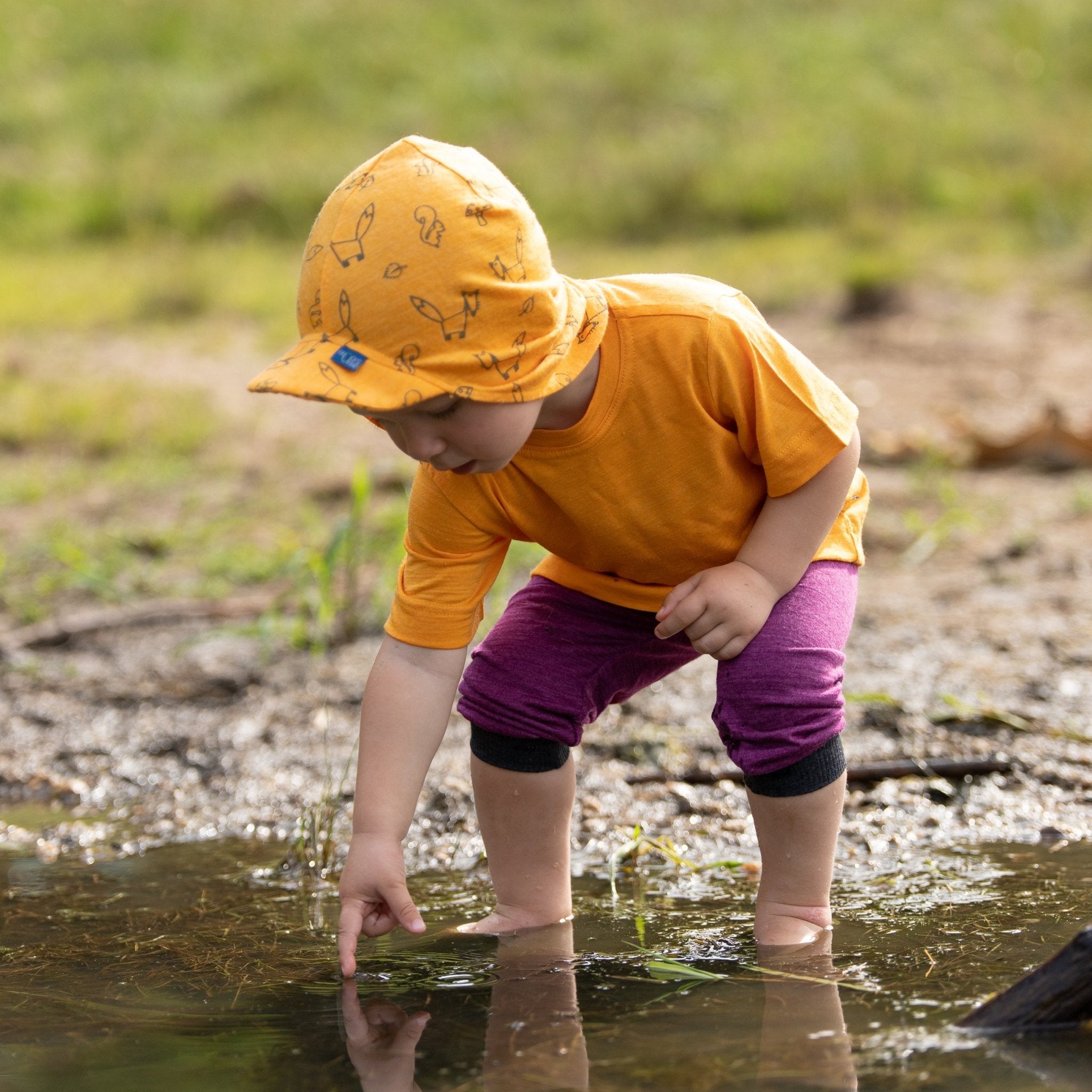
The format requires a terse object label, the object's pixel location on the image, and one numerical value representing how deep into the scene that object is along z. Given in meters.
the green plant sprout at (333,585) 3.04
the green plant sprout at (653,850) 2.59
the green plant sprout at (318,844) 2.64
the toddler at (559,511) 2.33
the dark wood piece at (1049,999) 2.20
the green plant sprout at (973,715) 2.85
